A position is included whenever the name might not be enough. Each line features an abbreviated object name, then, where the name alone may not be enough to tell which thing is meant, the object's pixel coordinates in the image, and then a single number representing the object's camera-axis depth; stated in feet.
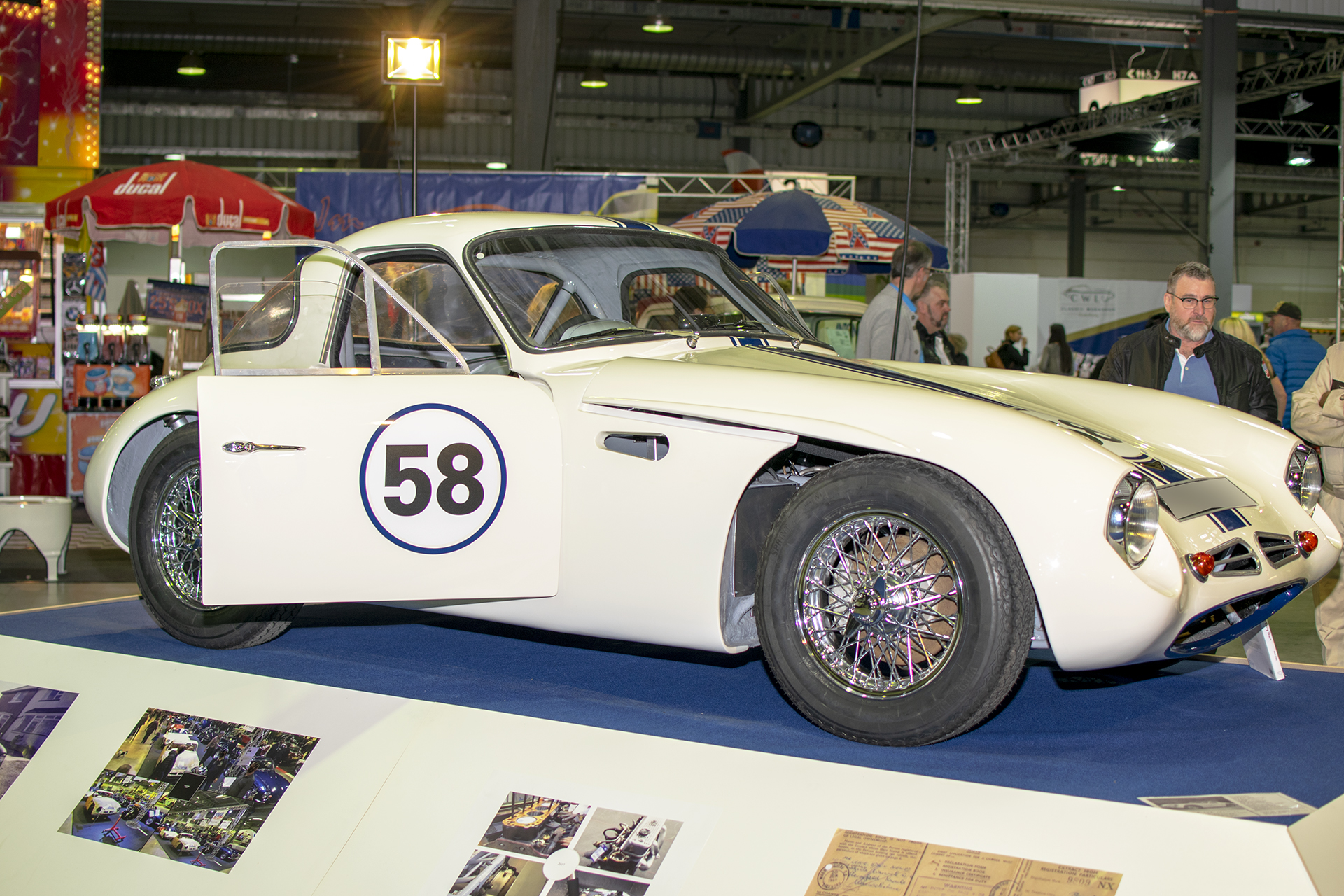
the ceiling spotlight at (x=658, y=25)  60.23
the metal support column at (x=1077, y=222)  92.99
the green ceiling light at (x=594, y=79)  76.84
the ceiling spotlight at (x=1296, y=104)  51.34
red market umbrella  28.30
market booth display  28.60
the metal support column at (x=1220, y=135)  43.32
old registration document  6.42
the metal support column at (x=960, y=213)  64.28
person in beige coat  14.19
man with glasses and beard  13.89
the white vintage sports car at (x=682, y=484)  8.04
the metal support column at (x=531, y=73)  46.32
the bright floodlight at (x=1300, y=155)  62.08
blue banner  41.65
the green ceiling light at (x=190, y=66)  67.97
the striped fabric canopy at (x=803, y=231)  30.60
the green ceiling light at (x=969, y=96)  77.10
